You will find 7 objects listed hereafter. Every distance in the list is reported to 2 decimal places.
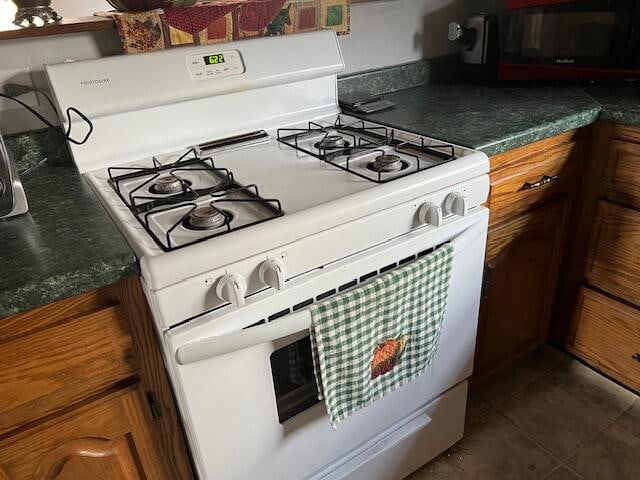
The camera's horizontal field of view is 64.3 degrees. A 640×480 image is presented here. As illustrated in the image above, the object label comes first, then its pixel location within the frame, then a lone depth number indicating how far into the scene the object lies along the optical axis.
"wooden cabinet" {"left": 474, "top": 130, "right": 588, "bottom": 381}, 1.23
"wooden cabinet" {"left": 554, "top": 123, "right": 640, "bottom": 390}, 1.30
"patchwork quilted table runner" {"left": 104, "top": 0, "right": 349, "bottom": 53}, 1.17
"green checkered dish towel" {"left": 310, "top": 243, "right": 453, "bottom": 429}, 0.90
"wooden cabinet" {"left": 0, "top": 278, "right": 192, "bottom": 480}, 0.75
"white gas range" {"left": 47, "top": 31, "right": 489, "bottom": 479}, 0.80
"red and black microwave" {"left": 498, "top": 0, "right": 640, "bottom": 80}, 1.34
